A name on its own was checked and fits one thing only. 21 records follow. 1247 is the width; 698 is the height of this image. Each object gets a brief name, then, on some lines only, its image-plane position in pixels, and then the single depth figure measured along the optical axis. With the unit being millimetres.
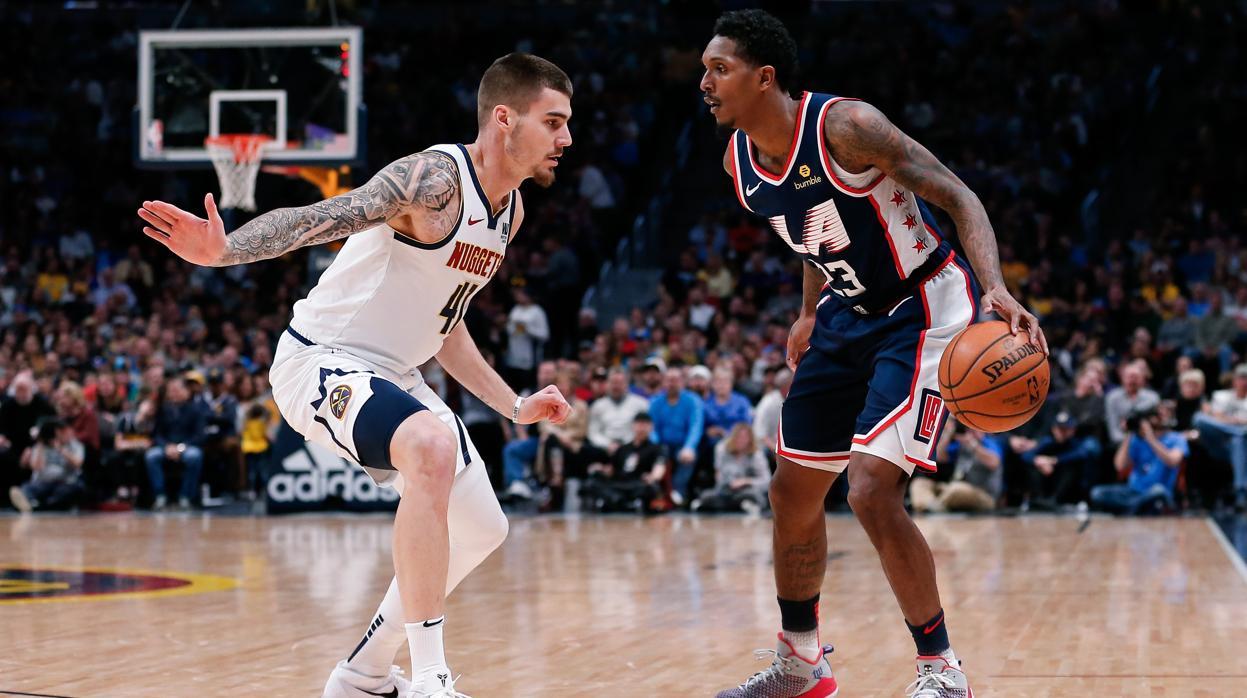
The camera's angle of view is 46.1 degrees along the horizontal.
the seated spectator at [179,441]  14969
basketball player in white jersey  4262
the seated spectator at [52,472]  14445
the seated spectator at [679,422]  14125
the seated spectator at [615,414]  14406
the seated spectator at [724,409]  14281
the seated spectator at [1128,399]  13281
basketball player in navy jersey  4512
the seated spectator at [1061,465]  13562
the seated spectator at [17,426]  14969
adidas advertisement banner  13891
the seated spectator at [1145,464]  12969
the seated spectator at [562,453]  14422
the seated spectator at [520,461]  14570
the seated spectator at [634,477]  14031
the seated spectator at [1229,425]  13062
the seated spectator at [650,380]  14875
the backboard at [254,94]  13367
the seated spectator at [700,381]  14570
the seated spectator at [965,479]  13383
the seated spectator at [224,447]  15102
